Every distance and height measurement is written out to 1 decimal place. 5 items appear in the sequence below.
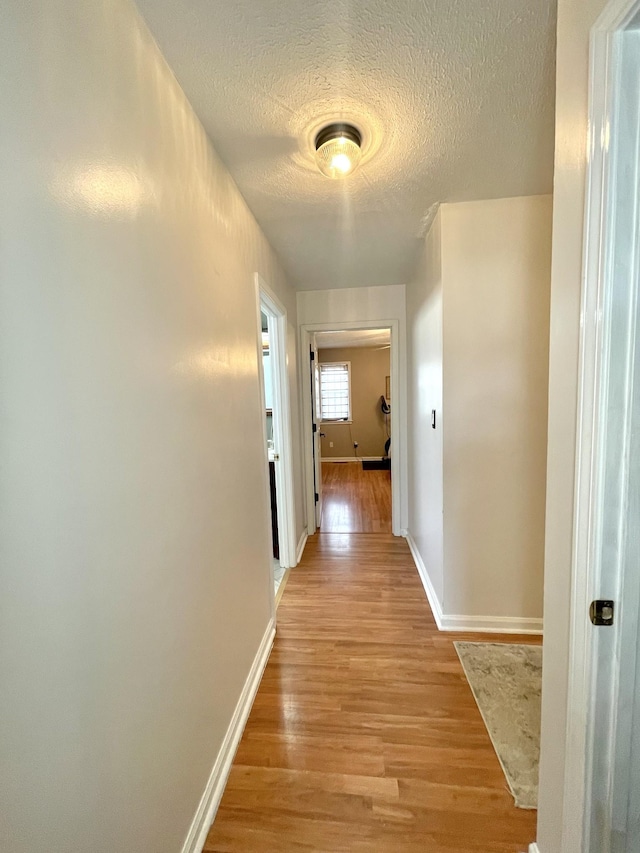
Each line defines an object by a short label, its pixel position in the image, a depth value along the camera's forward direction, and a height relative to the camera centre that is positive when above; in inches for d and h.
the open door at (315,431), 140.2 -13.1
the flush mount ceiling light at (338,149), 50.7 +37.4
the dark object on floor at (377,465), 262.8 -51.8
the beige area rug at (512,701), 49.6 -53.7
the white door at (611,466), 26.2 -6.1
